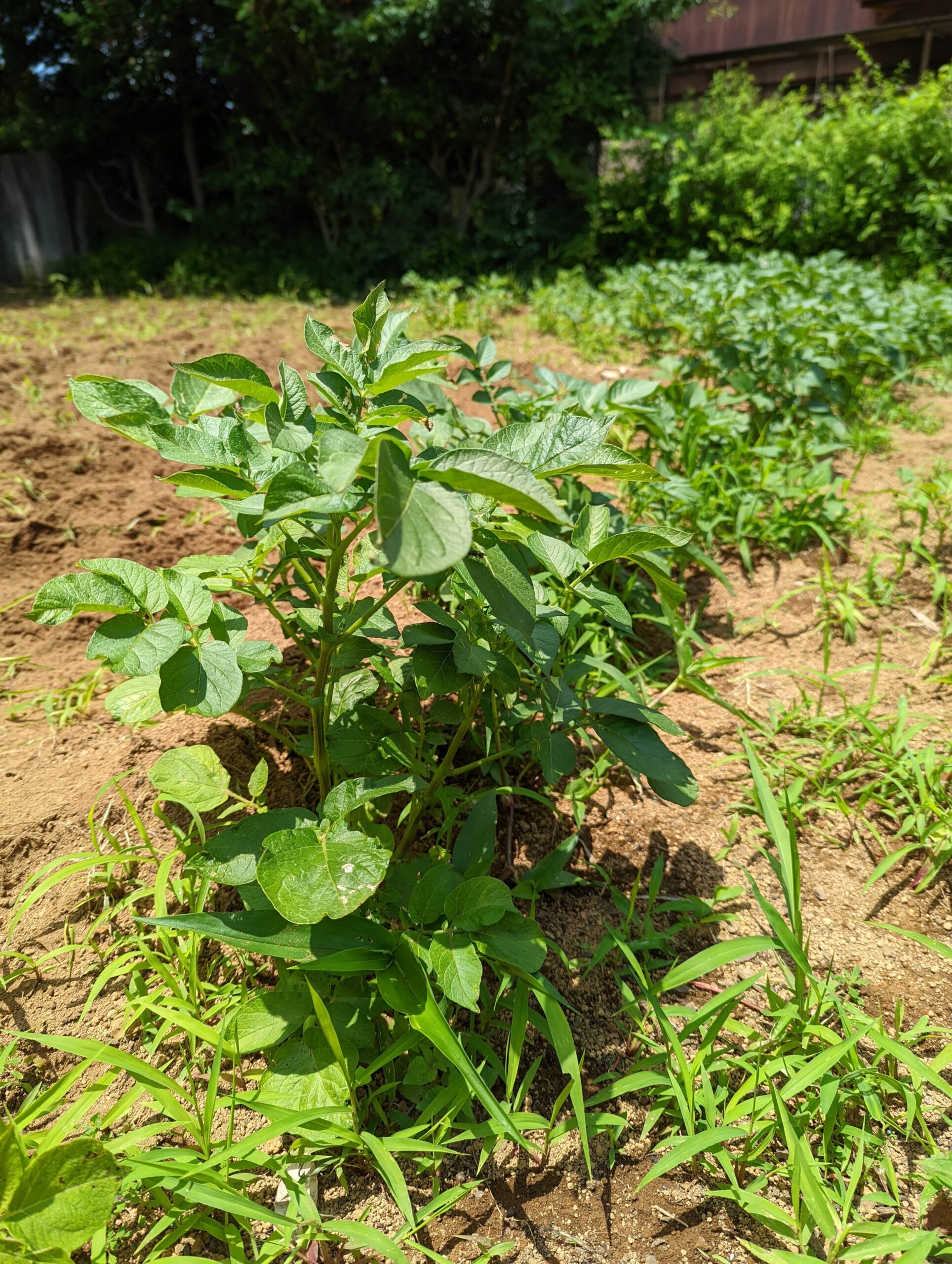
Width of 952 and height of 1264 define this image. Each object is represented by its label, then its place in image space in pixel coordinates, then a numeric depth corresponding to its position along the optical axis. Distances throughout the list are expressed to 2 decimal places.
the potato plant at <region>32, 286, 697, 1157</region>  0.91
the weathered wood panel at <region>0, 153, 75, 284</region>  8.91
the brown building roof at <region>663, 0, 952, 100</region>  10.07
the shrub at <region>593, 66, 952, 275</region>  6.25
